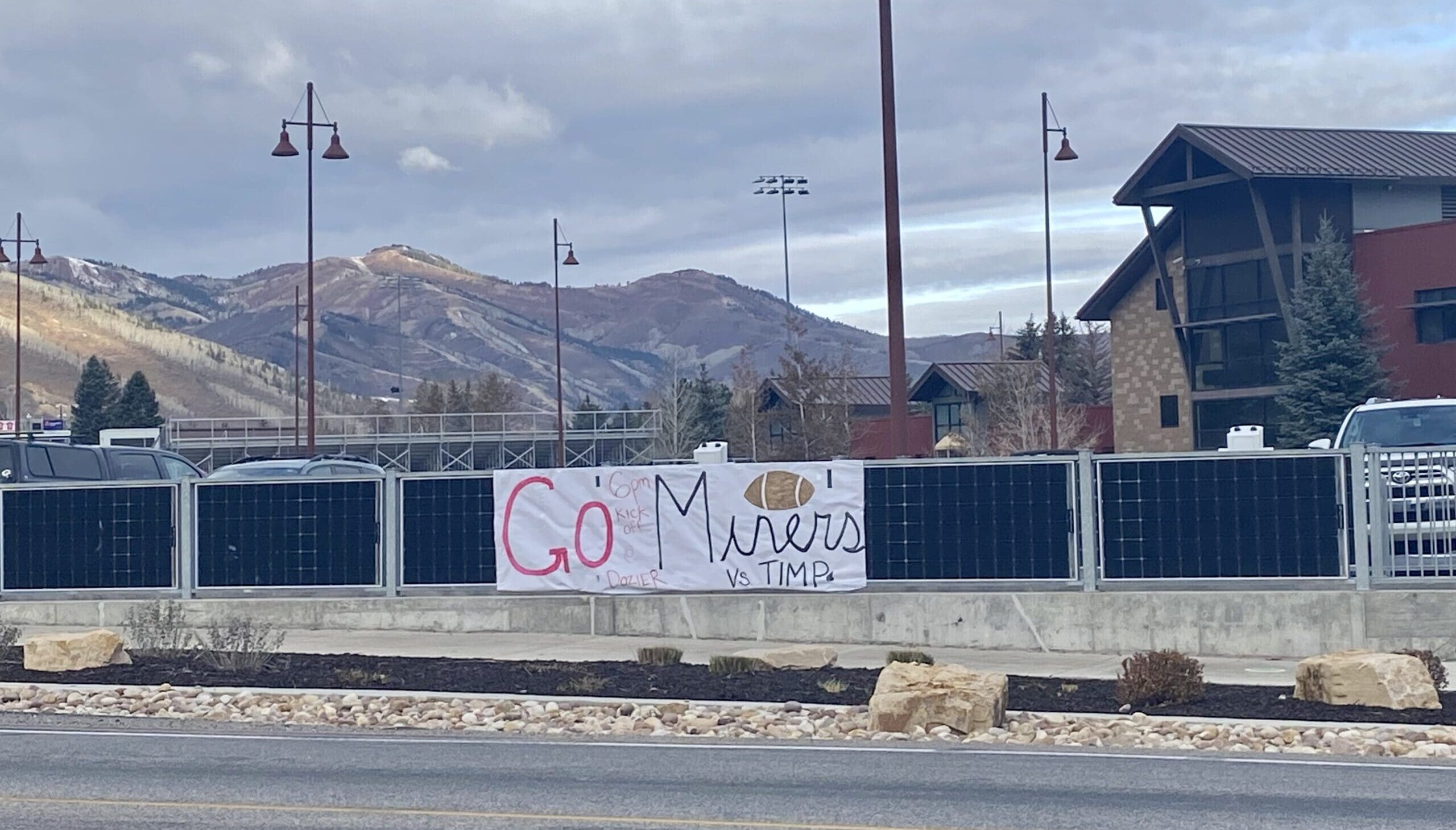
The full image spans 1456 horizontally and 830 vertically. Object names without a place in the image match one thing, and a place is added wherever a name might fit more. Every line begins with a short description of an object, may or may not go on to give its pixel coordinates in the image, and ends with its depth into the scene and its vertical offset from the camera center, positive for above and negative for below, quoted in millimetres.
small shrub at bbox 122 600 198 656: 16578 -1204
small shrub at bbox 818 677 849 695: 13688 -1492
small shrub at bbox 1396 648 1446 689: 13305 -1374
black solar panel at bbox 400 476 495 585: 18156 -262
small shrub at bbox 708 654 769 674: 14680 -1396
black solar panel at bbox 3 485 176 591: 19125 -280
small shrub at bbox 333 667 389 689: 14195 -1414
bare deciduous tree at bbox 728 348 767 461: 71875 +3392
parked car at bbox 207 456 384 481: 22734 +572
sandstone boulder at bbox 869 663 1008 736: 12102 -1458
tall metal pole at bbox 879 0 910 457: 19984 +2806
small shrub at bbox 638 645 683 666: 15305 -1367
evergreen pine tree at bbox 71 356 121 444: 85750 +5791
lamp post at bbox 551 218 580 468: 62969 +8943
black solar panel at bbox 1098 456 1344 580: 16156 -235
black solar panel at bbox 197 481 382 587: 18547 -264
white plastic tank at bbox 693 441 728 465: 18703 +527
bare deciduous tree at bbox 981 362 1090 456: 61094 +2977
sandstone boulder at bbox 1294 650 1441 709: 12523 -1405
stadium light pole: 102375 +18961
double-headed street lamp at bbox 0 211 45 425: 53062 +8525
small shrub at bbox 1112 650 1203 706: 12875 -1407
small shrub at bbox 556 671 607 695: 13695 -1453
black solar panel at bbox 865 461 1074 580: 16734 -240
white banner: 17359 -268
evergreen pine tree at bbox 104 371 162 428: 85500 +5202
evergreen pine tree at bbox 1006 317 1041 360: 96875 +8705
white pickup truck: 15617 -160
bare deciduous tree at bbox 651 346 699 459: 79125 +4108
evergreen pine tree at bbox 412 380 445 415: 108625 +6979
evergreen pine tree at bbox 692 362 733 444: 89331 +5050
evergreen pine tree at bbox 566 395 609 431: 84075 +4264
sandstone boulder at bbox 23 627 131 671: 15250 -1230
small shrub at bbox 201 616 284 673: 15203 -1261
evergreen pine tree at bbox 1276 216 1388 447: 47875 +3965
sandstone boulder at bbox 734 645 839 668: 15078 -1379
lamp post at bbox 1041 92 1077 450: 45188 +7592
